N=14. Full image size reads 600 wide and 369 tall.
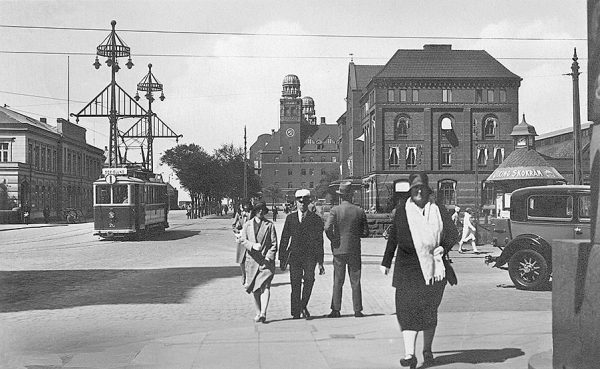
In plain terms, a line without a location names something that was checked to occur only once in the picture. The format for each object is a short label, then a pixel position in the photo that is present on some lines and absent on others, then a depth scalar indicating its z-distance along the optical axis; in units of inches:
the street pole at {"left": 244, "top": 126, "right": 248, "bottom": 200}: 2542.1
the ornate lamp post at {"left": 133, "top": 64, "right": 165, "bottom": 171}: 1839.3
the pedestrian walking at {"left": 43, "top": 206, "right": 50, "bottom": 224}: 2331.4
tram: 1221.1
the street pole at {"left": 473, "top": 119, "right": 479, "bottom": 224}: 2795.8
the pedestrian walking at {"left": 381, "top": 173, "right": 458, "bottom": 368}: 267.0
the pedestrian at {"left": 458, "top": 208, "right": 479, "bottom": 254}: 969.5
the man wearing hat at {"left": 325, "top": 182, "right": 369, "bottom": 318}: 395.5
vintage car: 526.4
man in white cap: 395.2
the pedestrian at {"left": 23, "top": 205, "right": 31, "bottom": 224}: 2181.6
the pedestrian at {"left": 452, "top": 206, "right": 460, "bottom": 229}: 1145.4
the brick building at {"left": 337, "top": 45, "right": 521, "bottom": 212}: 2787.9
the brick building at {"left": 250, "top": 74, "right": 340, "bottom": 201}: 6441.9
